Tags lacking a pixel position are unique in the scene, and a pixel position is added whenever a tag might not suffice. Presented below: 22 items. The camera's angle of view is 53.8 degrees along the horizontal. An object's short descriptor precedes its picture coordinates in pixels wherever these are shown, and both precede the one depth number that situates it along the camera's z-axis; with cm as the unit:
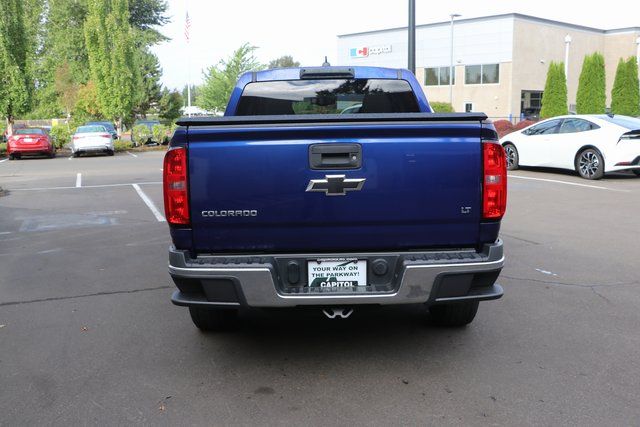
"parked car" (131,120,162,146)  3428
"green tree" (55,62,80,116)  5553
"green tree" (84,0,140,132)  3106
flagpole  3850
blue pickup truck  356
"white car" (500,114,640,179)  1355
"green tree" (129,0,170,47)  5869
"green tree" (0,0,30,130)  2692
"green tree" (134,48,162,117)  5481
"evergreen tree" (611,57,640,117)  3494
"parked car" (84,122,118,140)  3402
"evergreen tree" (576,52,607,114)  3503
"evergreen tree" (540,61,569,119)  3472
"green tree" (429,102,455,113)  4101
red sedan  2522
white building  4734
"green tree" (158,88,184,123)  5666
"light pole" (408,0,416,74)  1391
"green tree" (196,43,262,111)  4656
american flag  3850
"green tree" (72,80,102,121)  4734
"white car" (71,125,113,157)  2570
